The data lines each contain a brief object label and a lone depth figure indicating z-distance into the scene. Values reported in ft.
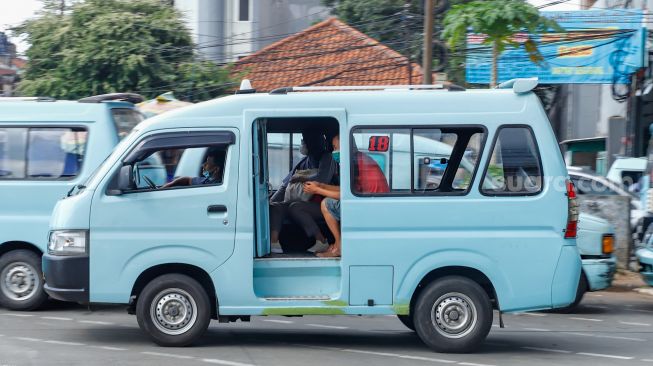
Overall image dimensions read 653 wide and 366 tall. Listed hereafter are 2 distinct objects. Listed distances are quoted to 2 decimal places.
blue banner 65.87
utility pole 52.08
